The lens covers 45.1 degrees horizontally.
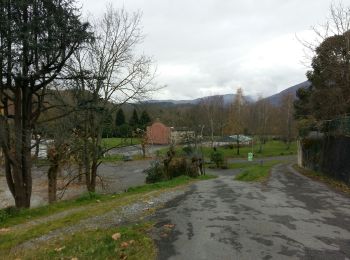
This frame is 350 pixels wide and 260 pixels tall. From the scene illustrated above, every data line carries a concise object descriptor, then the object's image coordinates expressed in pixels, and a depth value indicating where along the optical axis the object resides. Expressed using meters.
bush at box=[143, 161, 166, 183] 29.14
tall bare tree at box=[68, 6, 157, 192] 22.87
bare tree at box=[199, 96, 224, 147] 73.38
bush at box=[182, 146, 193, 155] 41.28
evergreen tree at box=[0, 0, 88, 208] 14.68
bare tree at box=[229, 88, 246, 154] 77.47
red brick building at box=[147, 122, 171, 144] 88.12
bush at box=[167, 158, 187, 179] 29.66
